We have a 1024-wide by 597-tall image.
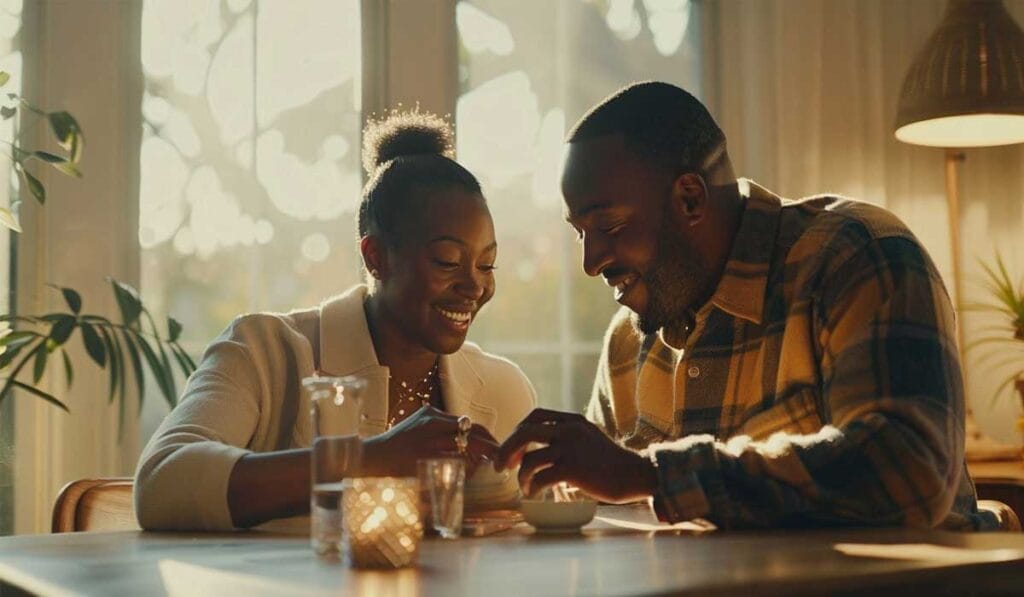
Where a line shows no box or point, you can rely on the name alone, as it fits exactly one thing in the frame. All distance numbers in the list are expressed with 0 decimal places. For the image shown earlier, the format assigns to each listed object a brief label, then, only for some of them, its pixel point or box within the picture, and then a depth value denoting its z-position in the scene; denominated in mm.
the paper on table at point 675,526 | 1725
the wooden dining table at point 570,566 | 1193
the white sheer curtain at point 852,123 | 4402
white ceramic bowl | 1727
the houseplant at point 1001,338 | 4523
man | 1661
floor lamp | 3926
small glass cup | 1631
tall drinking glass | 1422
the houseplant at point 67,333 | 2939
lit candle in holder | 1363
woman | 1981
